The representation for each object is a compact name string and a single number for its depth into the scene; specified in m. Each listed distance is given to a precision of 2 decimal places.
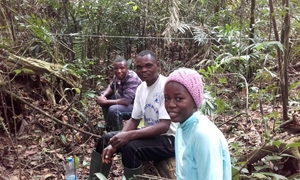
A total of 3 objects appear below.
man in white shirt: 2.78
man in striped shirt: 4.33
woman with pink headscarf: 1.59
